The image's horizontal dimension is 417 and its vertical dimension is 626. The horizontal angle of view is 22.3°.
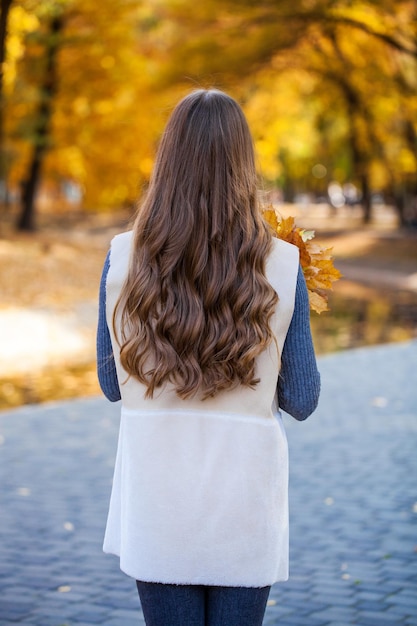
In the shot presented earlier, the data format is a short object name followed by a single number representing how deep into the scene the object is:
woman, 2.37
